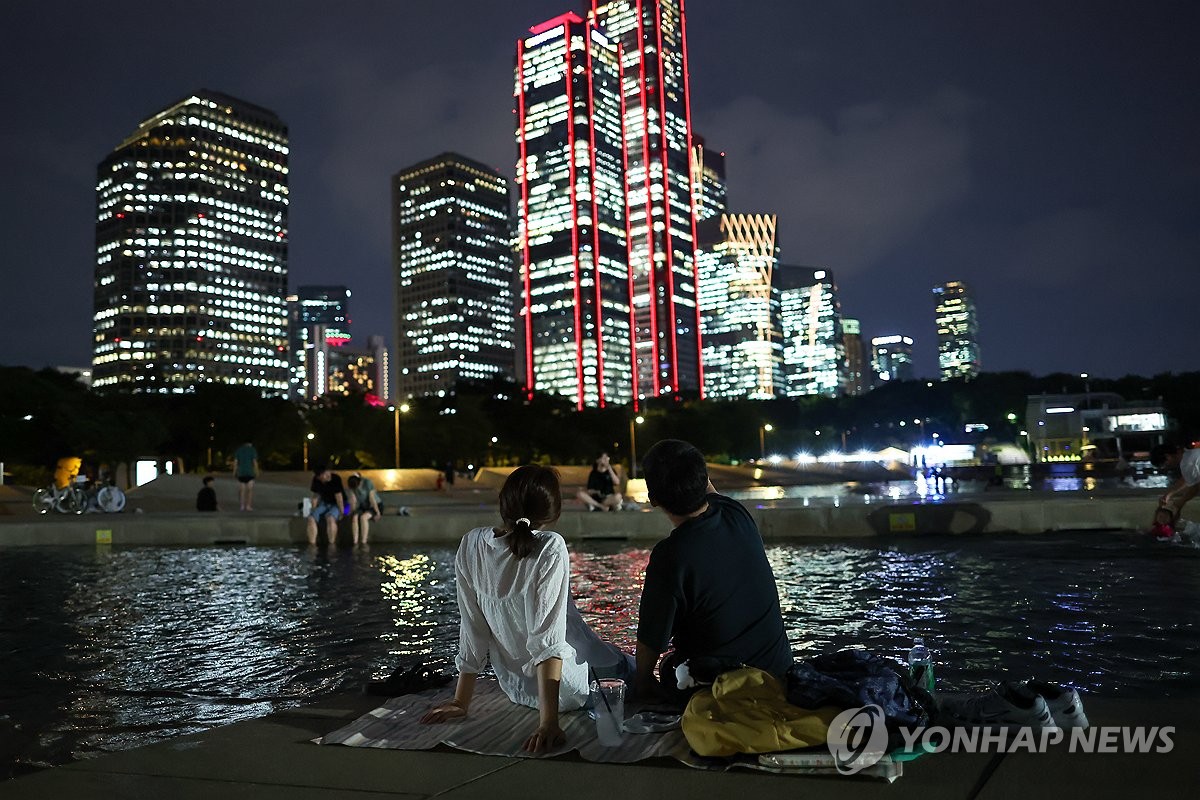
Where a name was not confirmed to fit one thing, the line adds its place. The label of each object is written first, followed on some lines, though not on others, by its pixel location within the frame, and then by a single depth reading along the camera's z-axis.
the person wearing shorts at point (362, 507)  18.34
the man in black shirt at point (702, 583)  4.07
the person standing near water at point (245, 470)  26.03
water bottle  4.41
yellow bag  3.56
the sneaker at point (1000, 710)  3.84
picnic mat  3.60
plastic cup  3.91
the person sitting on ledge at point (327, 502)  17.91
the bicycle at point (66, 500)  26.05
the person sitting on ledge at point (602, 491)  19.44
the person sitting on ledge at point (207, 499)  25.52
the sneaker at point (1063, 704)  3.88
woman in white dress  4.18
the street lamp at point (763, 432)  101.56
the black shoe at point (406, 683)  5.12
